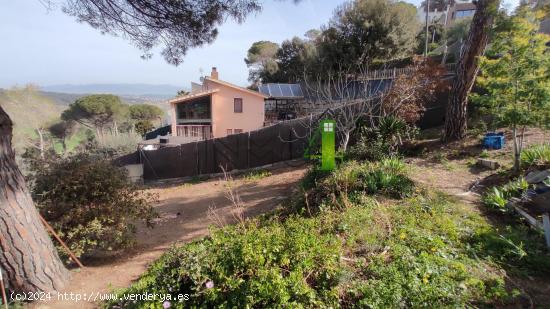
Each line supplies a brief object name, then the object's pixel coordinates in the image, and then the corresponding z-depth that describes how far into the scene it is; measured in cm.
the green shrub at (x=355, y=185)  447
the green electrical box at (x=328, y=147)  547
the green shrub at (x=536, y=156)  476
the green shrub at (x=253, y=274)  216
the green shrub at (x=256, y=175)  919
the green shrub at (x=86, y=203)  379
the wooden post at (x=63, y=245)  341
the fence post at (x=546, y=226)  293
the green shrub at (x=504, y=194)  387
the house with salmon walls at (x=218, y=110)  1942
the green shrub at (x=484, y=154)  607
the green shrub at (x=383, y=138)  693
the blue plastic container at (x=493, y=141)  633
